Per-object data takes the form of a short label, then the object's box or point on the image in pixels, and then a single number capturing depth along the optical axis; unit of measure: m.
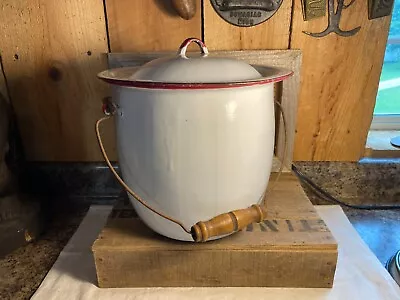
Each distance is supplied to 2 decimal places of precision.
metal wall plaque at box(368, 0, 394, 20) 0.74
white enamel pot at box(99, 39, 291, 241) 0.52
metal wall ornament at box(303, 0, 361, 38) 0.74
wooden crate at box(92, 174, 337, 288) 0.61
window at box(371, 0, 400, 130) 1.00
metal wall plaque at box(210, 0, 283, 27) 0.73
